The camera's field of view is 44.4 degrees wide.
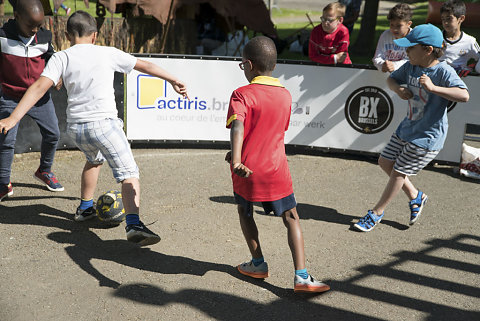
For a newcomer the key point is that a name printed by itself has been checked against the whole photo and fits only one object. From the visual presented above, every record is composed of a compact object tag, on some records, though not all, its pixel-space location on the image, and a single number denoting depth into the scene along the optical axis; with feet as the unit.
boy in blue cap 16.57
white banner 25.53
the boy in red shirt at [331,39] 25.41
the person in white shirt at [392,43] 22.72
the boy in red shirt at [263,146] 13.00
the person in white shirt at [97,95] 15.15
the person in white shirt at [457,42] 23.71
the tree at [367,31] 55.83
